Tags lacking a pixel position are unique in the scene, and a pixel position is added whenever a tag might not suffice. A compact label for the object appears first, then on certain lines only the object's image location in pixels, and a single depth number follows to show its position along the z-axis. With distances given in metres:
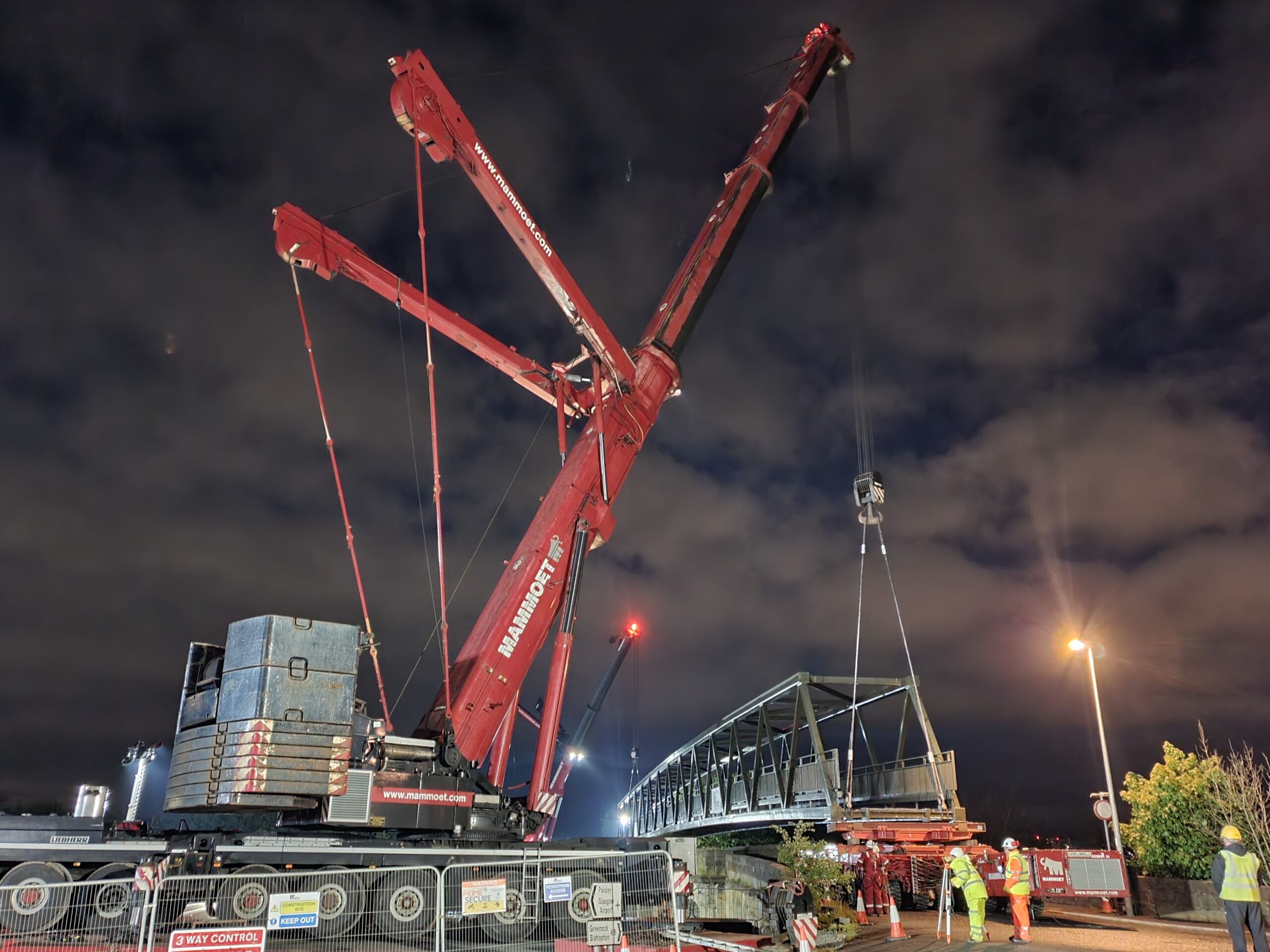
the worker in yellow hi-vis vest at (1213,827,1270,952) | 9.85
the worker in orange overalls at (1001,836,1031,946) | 12.97
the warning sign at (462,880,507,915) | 10.44
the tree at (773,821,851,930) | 14.83
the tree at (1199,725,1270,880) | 19.61
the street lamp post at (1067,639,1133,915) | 20.38
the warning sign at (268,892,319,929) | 9.83
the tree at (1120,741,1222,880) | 21.83
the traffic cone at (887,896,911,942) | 13.67
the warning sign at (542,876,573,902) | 11.53
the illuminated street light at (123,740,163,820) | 14.23
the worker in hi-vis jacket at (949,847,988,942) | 12.98
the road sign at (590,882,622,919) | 10.94
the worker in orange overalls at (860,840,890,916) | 18.39
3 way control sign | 8.61
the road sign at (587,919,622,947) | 10.18
